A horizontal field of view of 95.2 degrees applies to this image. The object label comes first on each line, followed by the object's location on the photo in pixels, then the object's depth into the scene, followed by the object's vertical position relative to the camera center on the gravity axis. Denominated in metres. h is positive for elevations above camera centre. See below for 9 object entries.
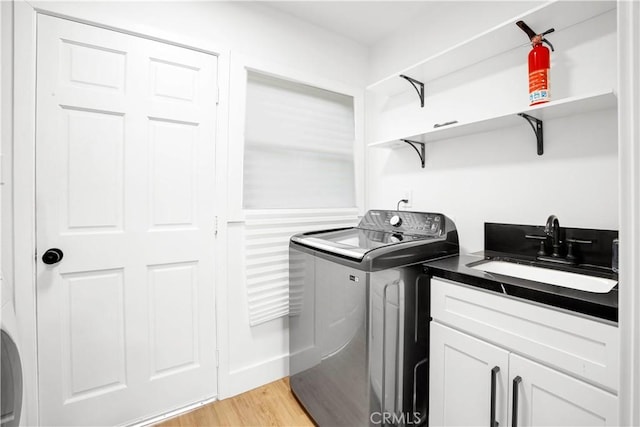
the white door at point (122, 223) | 1.41 -0.05
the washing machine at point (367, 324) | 1.29 -0.53
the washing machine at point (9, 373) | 0.97 -0.55
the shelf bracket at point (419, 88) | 2.02 +0.87
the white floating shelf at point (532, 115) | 1.18 +0.47
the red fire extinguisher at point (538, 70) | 1.31 +0.65
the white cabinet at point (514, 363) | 0.88 -0.53
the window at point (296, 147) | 1.99 +0.49
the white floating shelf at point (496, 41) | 1.26 +0.90
